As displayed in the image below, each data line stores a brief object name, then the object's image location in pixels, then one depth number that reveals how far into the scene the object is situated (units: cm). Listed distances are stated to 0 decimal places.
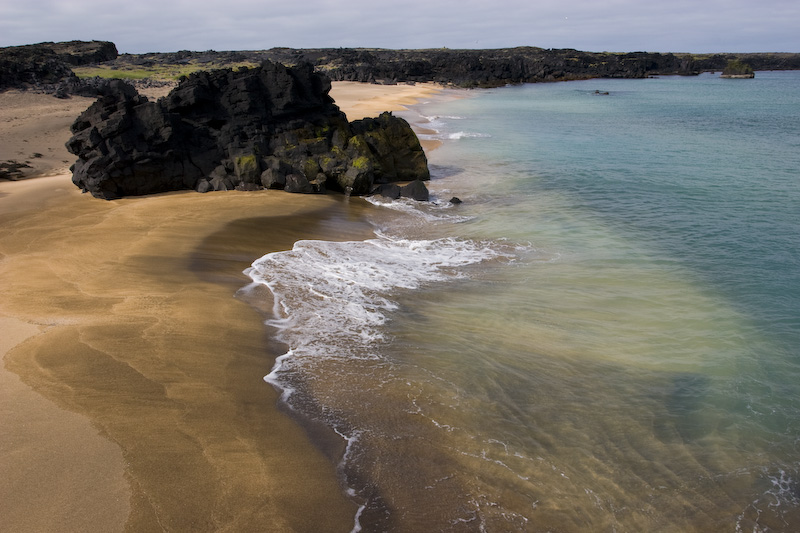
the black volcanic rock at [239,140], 1420
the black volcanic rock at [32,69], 2925
